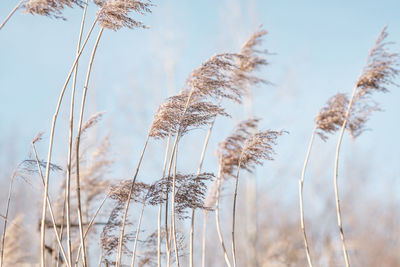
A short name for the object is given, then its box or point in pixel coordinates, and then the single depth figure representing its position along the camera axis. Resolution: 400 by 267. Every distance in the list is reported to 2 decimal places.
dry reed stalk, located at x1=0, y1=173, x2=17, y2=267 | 5.53
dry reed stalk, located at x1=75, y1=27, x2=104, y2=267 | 4.62
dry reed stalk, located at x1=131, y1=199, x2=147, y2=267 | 5.56
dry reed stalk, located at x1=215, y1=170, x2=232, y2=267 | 6.25
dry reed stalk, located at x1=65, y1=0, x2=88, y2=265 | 4.64
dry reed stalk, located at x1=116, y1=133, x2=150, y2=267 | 5.29
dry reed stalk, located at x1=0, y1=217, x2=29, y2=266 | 10.23
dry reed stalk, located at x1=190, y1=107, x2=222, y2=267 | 6.00
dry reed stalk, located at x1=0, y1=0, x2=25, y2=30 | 4.52
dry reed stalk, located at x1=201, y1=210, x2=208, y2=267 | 6.63
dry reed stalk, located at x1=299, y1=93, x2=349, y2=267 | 6.52
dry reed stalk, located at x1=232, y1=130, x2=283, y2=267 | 5.95
